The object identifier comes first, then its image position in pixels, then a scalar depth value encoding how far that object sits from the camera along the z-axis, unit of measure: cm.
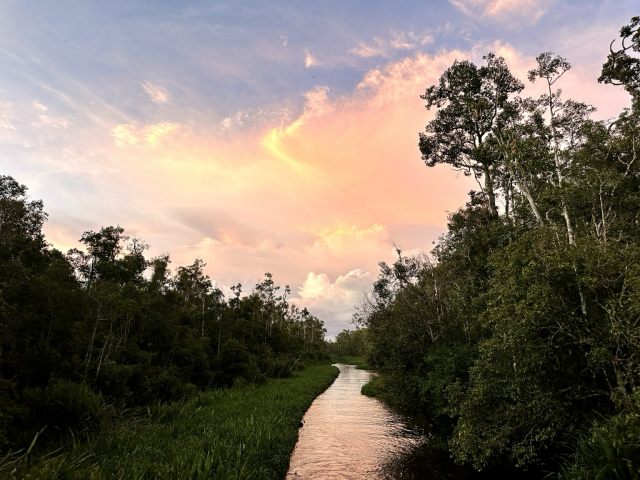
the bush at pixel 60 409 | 1138
